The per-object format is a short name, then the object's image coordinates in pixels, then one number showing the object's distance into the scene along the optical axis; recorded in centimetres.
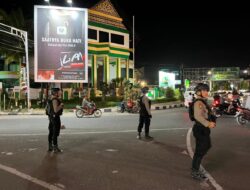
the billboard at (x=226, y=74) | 7662
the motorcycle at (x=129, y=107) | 2488
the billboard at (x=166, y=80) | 4298
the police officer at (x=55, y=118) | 930
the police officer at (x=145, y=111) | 1157
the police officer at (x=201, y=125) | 628
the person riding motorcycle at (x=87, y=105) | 2149
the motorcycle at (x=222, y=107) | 1975
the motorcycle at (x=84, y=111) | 2158
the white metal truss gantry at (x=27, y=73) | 2454
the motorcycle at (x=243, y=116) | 1545
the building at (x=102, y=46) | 3759
